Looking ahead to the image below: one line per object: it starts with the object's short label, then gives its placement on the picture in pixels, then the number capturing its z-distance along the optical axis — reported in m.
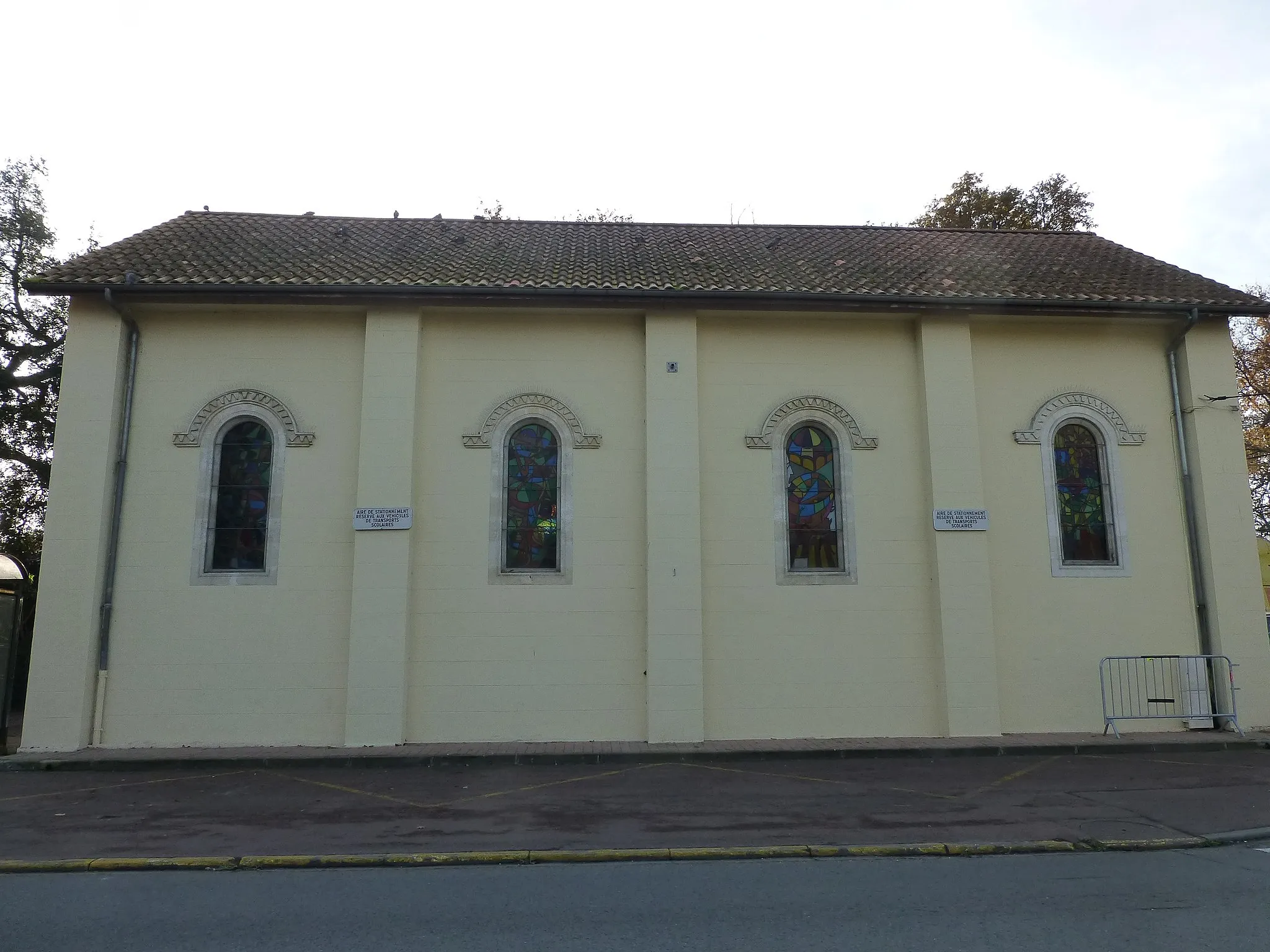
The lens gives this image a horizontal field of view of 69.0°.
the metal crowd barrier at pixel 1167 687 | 12.52
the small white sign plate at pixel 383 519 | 11.98
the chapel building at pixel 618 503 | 11.93
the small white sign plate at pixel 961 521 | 12.51
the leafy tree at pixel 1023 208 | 24.38
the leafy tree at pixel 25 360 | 18.61
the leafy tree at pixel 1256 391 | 24.47
